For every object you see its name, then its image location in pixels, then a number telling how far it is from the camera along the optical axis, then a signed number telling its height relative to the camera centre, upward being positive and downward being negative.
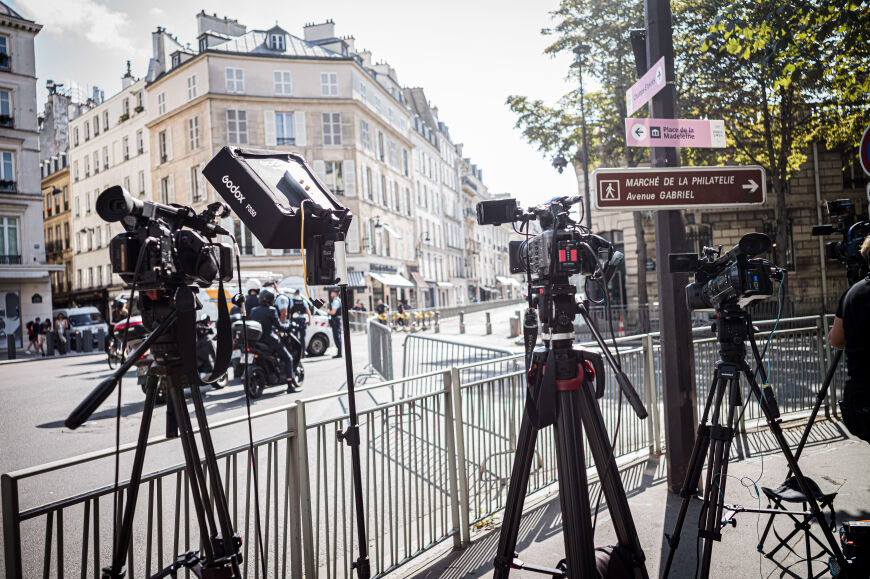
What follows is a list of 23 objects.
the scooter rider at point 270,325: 10.17 -0.48
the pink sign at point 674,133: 4.01 +1.01
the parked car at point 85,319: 26.54 -0.55
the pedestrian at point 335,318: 16.15 -0.68
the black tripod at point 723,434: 2.72 -0.78
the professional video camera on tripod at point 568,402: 2.27 -0.49
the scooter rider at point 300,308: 13.05 -0.27
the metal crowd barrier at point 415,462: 2.45 -1.05
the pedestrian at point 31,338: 25.14 -1.21
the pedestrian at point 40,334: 24.96 -1.08
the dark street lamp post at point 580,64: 17.23 +6.65
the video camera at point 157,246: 2.21 +0.23
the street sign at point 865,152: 4.22 +0.84
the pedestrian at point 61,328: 24.11 -0.86
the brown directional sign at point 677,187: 3.93 +0.62
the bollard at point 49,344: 23.80 -1.43
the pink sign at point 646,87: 4.08 +1.42
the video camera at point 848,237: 3.41 +0.18
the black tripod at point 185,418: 2.21 -0.46
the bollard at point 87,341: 24.03 -1.41
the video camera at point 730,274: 2.74 +0.00
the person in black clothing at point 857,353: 2.81 -0.42
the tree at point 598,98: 16.89 +5.89
